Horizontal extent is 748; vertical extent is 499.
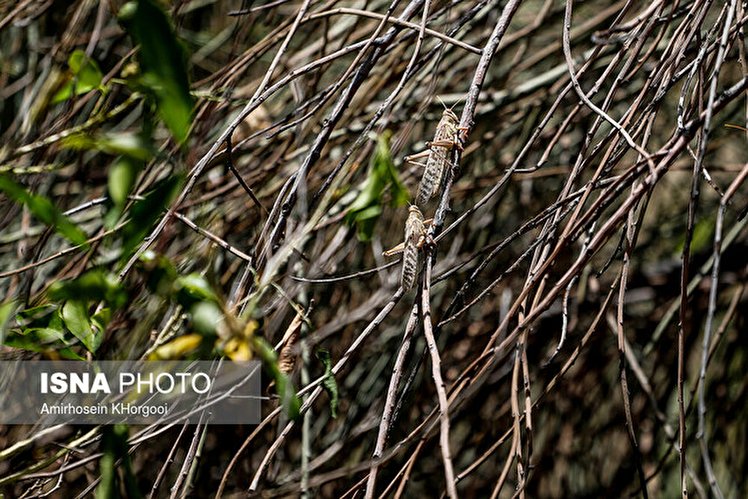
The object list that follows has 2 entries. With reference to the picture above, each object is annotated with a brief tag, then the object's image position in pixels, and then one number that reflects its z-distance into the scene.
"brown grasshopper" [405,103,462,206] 3.37
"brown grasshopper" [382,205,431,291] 3.33
